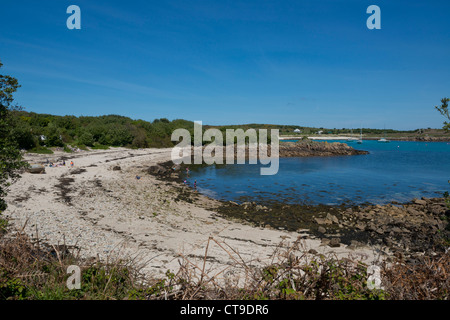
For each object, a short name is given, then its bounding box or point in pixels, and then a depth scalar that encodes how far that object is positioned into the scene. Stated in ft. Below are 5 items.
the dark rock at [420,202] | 67.72
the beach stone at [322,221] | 52.71
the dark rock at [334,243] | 40.32
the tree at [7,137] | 27.43
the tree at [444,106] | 22.50
